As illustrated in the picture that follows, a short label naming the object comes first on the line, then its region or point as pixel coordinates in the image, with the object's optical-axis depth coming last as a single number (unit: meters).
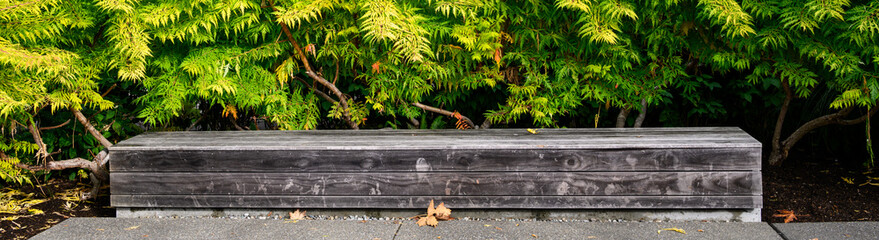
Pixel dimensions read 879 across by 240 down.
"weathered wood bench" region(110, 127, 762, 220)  3.04
